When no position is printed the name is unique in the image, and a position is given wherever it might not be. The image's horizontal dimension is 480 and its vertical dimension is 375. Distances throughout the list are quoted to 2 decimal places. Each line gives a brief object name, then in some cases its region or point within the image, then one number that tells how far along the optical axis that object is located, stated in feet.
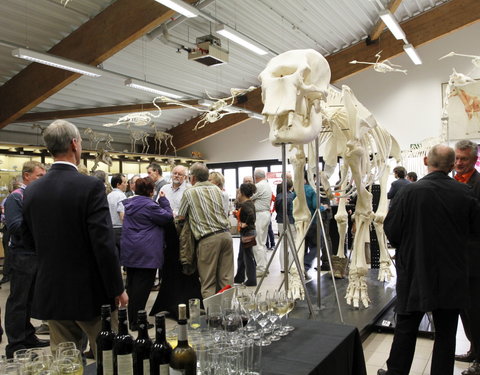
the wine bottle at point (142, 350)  4.54
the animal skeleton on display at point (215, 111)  17.62
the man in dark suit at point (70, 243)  7.17
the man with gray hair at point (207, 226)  14.66
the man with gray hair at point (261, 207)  24.99
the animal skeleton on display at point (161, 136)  46.62
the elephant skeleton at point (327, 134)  10.77
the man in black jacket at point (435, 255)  9.00
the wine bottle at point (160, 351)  4.42
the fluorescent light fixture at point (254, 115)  44.81
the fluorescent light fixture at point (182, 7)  20.97
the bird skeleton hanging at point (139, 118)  31.90
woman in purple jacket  14.61
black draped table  5.54
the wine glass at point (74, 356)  4.52
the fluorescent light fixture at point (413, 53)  35.47
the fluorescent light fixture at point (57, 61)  21.81
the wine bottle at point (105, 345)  4.67
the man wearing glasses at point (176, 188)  18.25
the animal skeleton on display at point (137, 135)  44.91
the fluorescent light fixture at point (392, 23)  27.68
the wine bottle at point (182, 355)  4.38
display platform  13.79
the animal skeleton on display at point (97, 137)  39.47
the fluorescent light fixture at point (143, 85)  30.48
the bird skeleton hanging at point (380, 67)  22.70
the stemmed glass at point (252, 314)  6.25
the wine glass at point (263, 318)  6.38
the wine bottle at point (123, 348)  4.46
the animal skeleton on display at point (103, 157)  31.45
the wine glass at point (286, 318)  6.80
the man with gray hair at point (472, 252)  10.64
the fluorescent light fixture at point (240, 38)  24.77
